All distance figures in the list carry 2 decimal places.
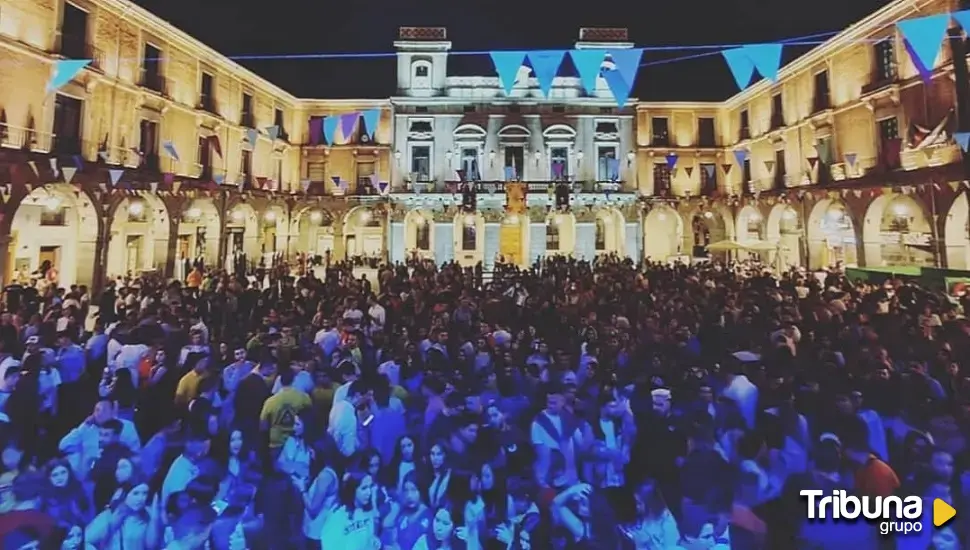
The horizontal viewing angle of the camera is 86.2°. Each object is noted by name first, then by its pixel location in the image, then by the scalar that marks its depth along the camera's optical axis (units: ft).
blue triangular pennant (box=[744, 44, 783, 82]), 25.75
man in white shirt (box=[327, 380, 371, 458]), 14.03
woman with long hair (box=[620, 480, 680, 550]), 11.12
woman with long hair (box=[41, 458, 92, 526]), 11.31
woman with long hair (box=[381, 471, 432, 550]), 11.64
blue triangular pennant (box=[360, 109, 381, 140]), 53.93
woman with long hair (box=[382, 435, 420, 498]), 12.55
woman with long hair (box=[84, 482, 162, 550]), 11.10
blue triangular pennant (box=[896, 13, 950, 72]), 23.32
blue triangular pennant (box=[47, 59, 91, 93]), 31.37
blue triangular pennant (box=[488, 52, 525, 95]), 27.61
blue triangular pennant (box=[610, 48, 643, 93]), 26.53
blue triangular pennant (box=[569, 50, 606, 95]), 28.91
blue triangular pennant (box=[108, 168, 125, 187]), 48.35
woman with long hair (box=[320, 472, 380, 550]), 11.31
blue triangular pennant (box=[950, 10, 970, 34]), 23.43
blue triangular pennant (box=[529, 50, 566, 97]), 28.43
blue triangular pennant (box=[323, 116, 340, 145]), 50.85
